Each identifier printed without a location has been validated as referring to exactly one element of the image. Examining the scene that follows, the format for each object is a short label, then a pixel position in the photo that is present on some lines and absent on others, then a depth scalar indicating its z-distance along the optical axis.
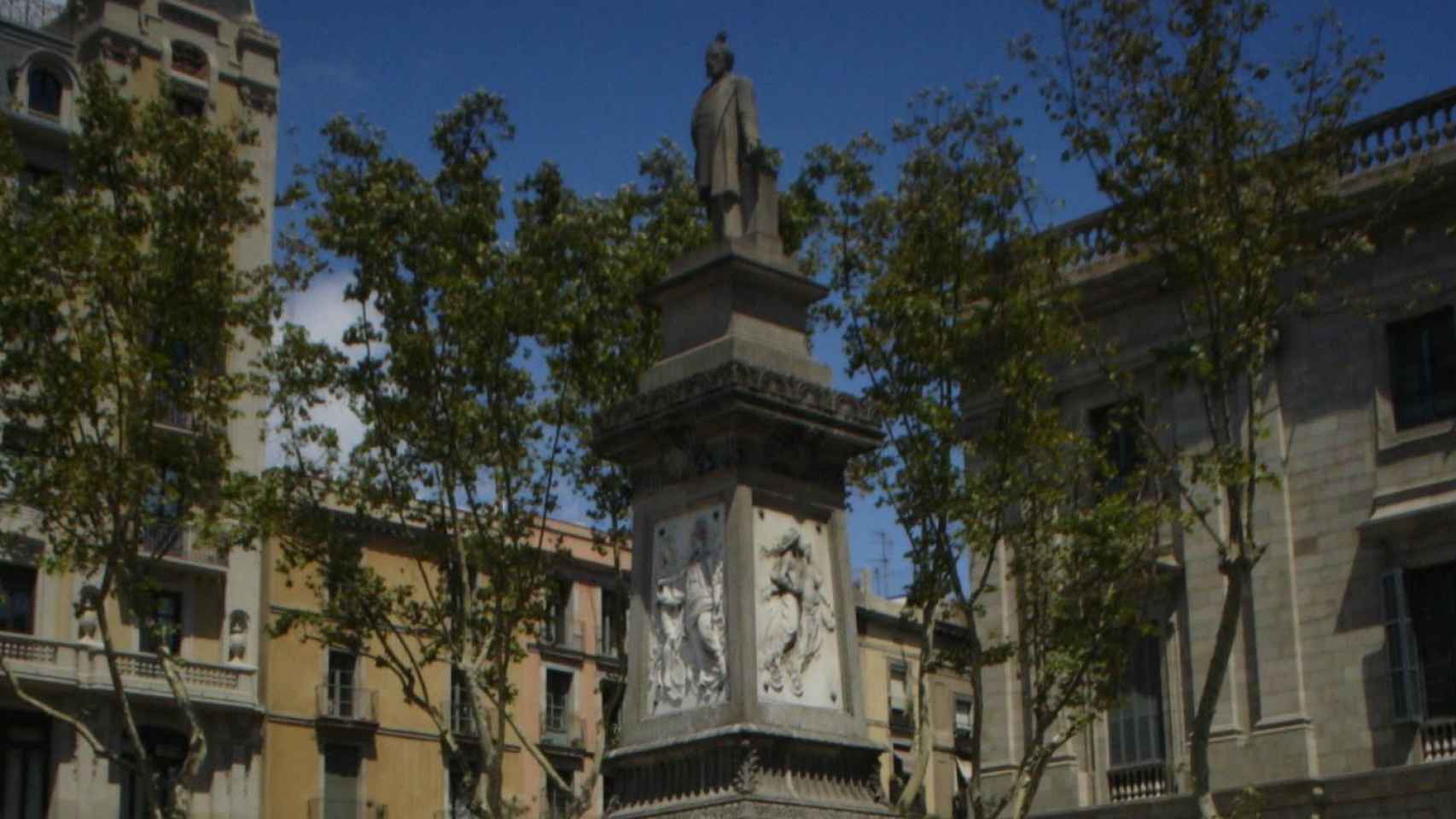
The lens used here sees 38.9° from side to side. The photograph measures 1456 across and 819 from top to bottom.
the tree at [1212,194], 22.03
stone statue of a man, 15.64
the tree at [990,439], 24.48
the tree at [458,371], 26.27
